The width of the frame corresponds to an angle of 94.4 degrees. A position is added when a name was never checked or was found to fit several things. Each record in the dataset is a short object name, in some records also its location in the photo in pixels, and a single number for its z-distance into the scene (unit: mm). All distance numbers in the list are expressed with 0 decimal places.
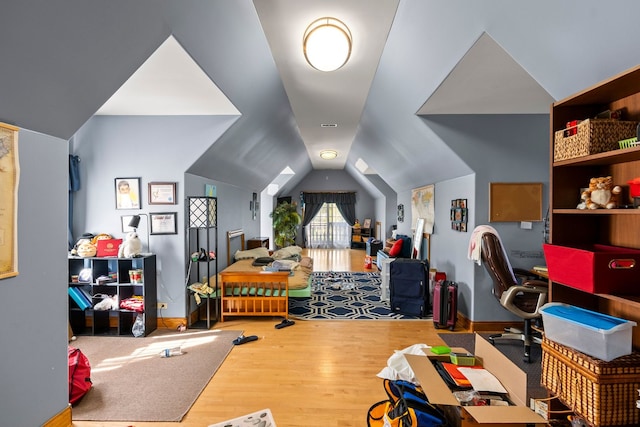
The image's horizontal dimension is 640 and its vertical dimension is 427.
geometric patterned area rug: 4160
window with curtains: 11188
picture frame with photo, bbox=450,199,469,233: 3732
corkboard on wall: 3477
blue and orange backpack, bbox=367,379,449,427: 1316
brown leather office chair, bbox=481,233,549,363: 2787
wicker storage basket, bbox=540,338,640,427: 1048
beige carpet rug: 2203
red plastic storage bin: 1128
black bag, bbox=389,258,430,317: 4129
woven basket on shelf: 1183
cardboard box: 1187
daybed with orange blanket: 3992
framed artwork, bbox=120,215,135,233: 3630
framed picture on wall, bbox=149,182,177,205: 3623
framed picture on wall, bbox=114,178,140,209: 3621
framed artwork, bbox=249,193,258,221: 6875
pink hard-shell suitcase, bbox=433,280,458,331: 3658
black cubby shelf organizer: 3402
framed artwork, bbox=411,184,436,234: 4965
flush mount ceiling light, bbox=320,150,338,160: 6945
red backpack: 2273
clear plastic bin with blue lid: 1053
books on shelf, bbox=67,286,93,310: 3414
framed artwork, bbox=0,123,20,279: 1539
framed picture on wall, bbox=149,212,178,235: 3639
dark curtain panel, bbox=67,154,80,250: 3492
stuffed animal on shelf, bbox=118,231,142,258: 3379
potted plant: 8578
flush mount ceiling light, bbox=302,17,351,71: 2188
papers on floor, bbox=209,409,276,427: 2025
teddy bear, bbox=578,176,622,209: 1231
